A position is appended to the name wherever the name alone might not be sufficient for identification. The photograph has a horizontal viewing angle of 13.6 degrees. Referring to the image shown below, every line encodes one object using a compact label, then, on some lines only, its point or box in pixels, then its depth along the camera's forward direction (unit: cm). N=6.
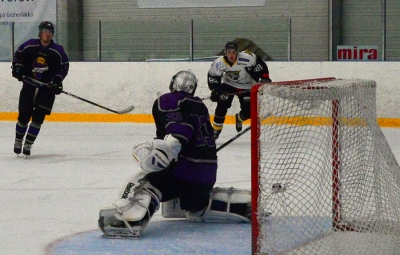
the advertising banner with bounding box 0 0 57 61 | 2194
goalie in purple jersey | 697
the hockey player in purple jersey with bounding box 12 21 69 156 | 1296
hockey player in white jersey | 1511
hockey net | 610
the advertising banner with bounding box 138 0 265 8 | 2261
